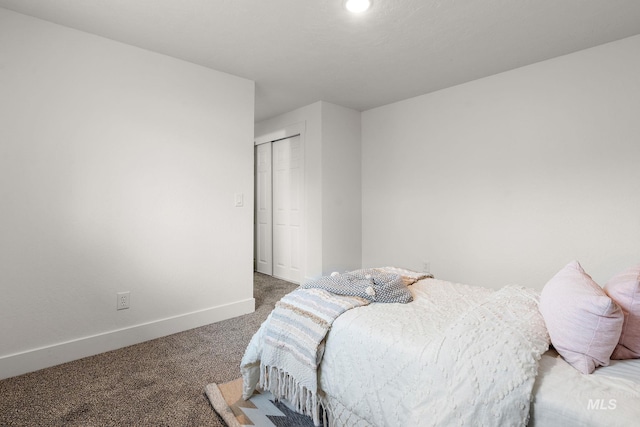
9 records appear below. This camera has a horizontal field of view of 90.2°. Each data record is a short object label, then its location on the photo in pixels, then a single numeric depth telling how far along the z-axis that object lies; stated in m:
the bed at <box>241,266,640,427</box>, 0.95
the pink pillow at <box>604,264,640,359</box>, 1.11
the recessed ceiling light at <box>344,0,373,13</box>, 1.97
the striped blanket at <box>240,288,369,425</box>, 1.48
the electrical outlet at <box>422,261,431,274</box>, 3.70
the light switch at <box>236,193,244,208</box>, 3.12
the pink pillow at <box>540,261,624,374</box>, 1.03
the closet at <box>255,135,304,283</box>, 4.35
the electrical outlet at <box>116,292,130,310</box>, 2.46
